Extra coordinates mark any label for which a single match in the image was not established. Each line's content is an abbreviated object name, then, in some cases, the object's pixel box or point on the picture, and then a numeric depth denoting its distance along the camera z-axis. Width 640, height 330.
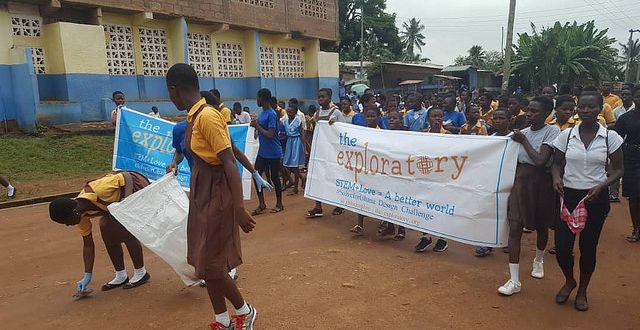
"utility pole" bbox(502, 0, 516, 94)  15.54
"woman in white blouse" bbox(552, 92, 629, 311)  3.21
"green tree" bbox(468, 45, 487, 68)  50.72
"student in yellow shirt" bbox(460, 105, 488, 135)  5.33
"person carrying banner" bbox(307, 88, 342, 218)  6.18
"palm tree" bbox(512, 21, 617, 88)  27.89
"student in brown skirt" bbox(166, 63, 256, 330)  2.68
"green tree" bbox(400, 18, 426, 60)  64.94
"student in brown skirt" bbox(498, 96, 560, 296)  3.68
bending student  3.54
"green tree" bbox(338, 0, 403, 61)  39.66
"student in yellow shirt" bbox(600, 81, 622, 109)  7.46
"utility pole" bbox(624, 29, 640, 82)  40.84
